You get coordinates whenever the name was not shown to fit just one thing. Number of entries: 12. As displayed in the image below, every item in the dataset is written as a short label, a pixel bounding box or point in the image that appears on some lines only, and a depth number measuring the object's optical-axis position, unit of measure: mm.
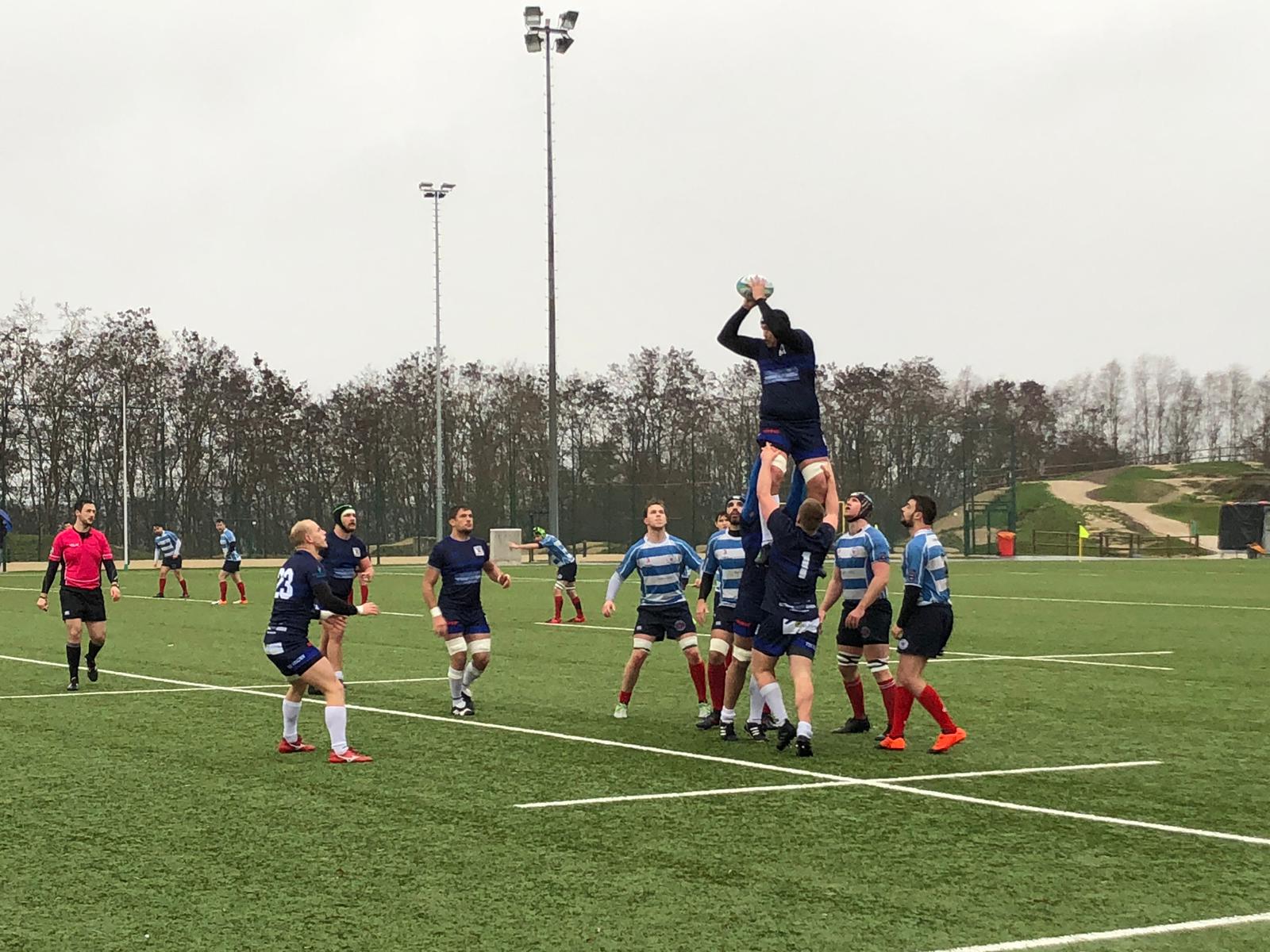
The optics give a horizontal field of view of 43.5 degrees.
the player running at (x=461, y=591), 13867
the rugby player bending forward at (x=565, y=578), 25078
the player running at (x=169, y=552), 37625
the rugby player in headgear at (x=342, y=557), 16438
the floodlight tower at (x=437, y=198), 60969
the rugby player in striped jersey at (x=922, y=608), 11312
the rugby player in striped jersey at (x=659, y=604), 13672
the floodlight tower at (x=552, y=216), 47594
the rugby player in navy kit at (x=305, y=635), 11352
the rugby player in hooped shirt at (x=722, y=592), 13320
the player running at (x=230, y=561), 34156
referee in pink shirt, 17156
